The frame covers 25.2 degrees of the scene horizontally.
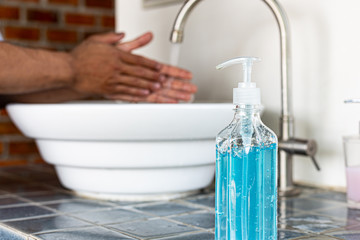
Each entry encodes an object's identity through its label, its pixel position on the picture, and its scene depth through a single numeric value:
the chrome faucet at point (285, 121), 1.24
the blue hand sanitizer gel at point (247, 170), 0.87
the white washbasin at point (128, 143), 1.17
